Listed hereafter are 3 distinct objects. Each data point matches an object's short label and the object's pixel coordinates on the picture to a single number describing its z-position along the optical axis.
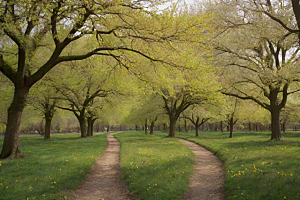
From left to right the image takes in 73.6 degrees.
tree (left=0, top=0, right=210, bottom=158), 7.61
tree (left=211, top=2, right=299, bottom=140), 11.97
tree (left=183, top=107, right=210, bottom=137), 26.36
